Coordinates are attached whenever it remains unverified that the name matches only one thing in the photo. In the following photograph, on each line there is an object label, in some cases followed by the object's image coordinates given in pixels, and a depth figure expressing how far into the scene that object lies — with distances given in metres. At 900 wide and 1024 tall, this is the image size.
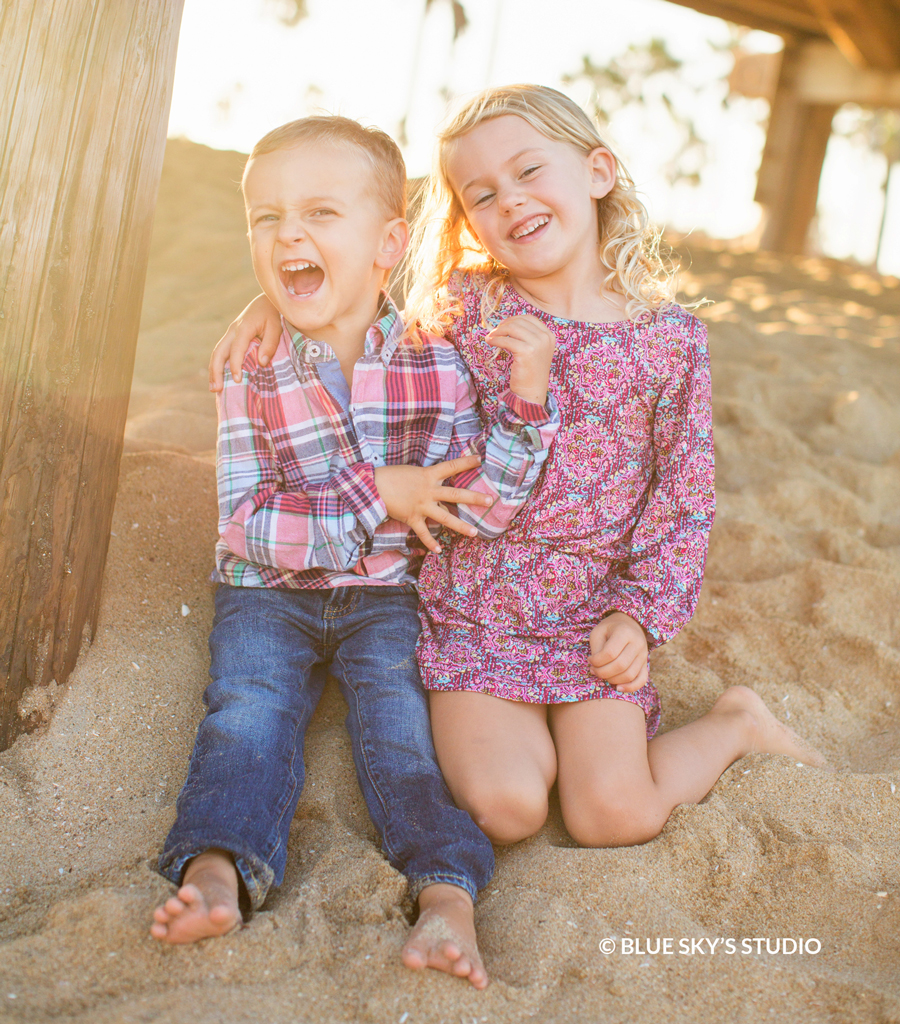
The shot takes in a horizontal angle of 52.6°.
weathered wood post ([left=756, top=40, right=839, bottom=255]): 8.12
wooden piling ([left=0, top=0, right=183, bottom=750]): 1.52
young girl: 1.96
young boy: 1.85
